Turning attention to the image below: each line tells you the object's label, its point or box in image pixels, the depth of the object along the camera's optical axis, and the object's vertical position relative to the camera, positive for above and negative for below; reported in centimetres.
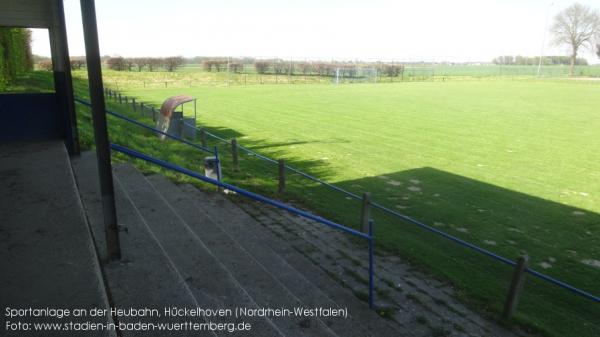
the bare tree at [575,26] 9550 +1143
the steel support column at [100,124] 341 -44
